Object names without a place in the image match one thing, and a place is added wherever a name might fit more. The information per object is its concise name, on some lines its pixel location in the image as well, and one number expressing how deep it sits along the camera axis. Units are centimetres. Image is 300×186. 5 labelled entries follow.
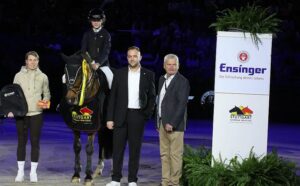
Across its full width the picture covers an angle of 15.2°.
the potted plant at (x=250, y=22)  1471
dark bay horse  1616
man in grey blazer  1553
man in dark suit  1599
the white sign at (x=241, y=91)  1467
